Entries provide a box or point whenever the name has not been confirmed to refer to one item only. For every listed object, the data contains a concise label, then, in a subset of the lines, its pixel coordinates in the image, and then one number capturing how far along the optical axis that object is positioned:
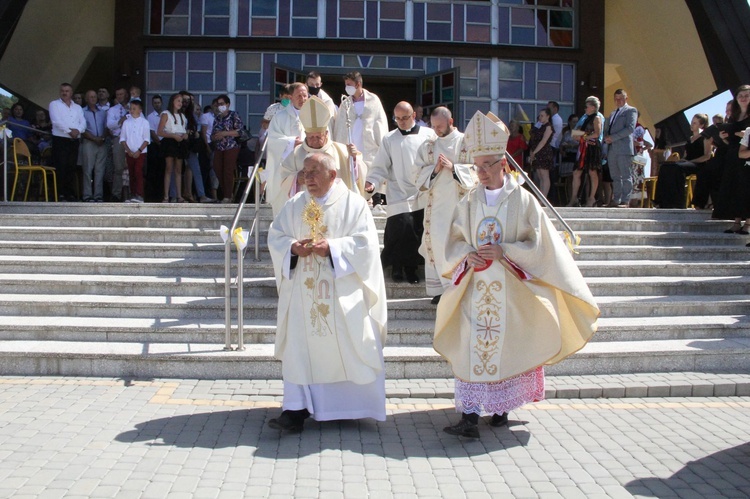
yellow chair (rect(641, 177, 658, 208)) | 15.89
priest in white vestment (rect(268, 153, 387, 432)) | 6.23
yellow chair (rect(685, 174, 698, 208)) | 15.46
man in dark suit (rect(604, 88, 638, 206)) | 13.47
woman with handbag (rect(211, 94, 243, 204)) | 14.26
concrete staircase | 7.80
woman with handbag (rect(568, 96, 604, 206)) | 13.69
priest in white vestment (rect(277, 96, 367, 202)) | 7.55
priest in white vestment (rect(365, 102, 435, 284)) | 9.66
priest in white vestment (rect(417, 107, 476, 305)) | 8.91
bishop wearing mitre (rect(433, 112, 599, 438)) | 6.20
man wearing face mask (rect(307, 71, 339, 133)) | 10.64
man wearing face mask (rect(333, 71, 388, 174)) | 11.43
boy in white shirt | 13.38
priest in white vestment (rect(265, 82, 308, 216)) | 9.62
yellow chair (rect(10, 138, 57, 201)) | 13.98
